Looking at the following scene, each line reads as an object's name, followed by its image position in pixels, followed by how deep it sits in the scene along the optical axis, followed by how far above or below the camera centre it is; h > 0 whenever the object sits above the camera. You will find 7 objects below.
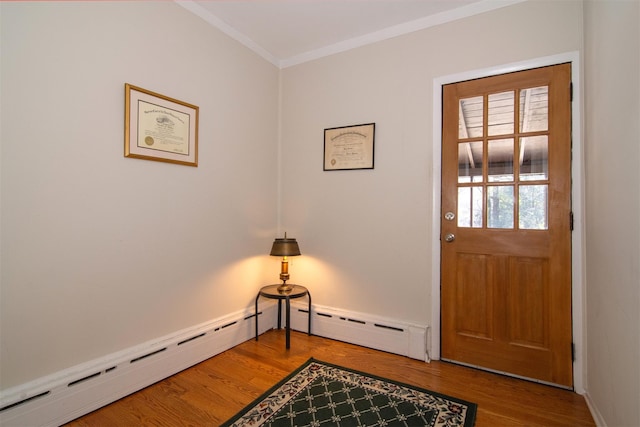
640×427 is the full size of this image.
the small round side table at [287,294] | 2.60 -0.65
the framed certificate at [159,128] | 1.95 +0.57
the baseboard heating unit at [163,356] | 1.57 -0.94
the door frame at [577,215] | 2.01 +0.02
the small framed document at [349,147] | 2.71 +0.60
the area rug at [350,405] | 1.69 -1.08
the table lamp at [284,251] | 2.71 -0.31
